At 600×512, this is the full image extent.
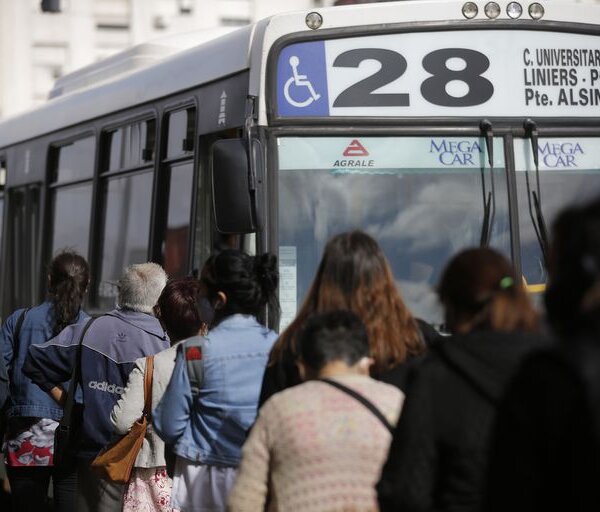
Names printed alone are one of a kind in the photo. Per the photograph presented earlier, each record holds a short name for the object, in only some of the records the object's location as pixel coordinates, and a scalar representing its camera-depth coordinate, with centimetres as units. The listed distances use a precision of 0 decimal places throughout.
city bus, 1305
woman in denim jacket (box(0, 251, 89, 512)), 1307
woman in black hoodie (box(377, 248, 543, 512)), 605
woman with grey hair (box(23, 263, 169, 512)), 1197
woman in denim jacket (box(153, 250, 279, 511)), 923
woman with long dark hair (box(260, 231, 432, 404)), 841
